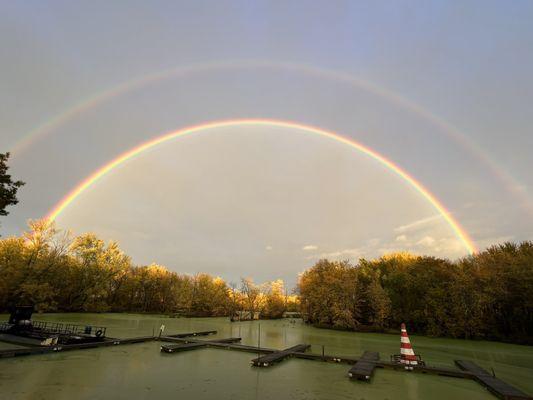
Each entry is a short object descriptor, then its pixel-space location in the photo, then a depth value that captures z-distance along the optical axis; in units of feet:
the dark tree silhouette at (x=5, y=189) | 67.21
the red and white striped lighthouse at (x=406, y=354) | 46.44
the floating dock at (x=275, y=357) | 46.09
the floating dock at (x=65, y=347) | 43.02
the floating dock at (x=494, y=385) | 32.50
